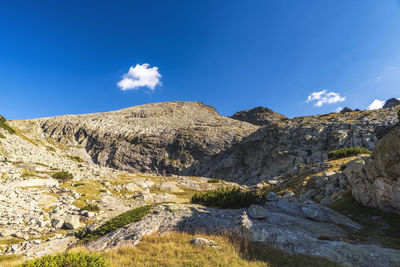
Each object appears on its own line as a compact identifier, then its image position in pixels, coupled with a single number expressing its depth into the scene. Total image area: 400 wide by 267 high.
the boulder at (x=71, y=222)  15.30
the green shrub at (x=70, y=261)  5.97
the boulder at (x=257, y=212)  11.26
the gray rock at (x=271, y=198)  16.73
